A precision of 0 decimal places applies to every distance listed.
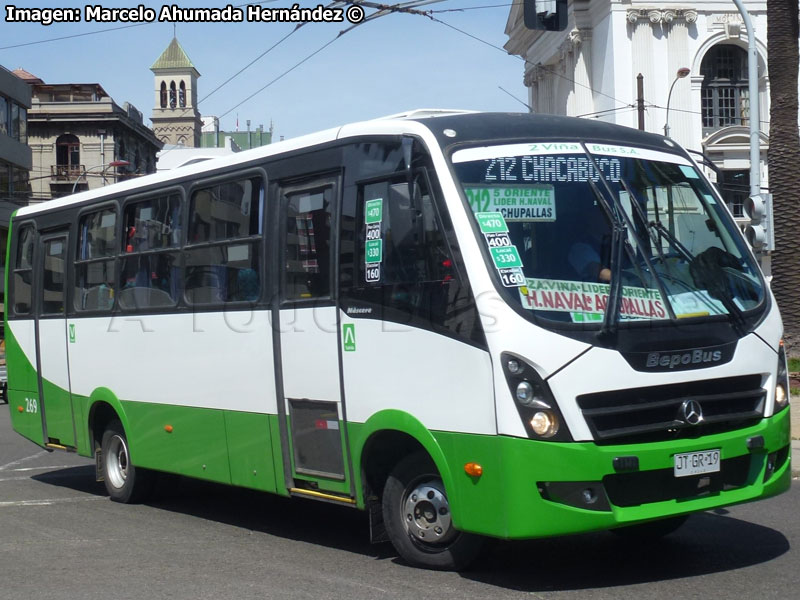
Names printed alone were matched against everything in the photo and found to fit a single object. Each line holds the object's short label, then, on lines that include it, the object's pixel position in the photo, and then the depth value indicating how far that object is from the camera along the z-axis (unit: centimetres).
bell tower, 15200
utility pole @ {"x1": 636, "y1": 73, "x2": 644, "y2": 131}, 3903
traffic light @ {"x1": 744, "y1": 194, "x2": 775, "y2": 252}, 1548
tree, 1998
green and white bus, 661
